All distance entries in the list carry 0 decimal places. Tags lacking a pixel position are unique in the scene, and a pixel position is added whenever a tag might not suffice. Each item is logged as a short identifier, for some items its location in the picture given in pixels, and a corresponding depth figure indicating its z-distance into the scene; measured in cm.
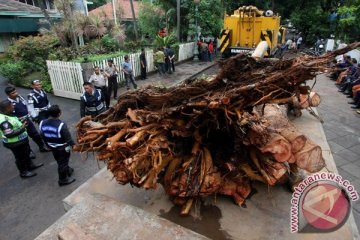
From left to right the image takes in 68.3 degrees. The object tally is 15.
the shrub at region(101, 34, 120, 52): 1538
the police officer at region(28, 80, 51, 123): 635
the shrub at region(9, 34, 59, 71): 1107
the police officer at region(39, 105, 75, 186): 453
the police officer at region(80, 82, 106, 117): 614
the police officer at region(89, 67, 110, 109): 855
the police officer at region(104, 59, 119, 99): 964
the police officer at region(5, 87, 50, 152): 566
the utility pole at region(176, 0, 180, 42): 1620
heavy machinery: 1119
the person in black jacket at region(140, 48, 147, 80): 1242
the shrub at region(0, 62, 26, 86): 1245
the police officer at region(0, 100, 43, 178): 488
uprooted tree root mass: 245
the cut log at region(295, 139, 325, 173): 273
